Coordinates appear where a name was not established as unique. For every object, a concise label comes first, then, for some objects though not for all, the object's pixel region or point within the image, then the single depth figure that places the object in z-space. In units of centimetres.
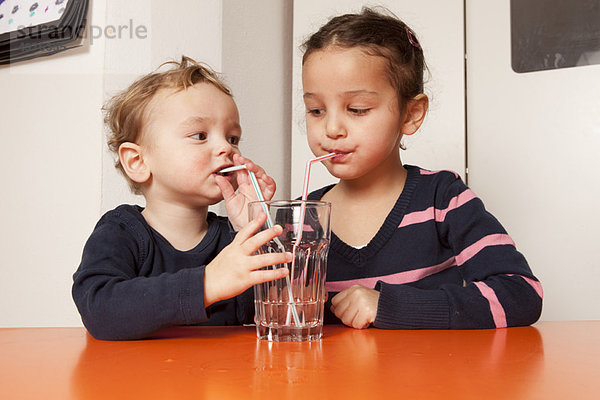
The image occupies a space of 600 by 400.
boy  99
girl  114
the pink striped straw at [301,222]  69
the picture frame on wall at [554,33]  195
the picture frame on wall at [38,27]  145
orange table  45
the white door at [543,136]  196
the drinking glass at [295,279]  70
